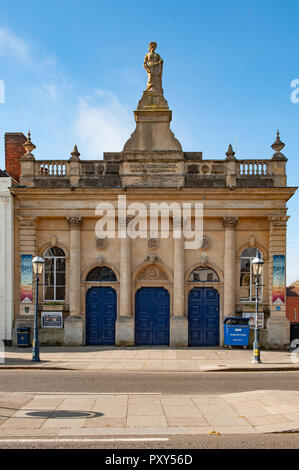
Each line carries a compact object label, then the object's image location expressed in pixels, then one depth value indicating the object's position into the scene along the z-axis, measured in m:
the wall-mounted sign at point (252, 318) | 22.52
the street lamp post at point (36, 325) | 17.69
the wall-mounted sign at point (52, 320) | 22.94
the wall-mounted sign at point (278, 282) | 22.28
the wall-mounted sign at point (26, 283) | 22.84
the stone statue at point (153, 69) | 24.14
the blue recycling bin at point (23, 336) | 21.75
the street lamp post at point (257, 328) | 17.77
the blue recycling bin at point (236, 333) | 21.80
